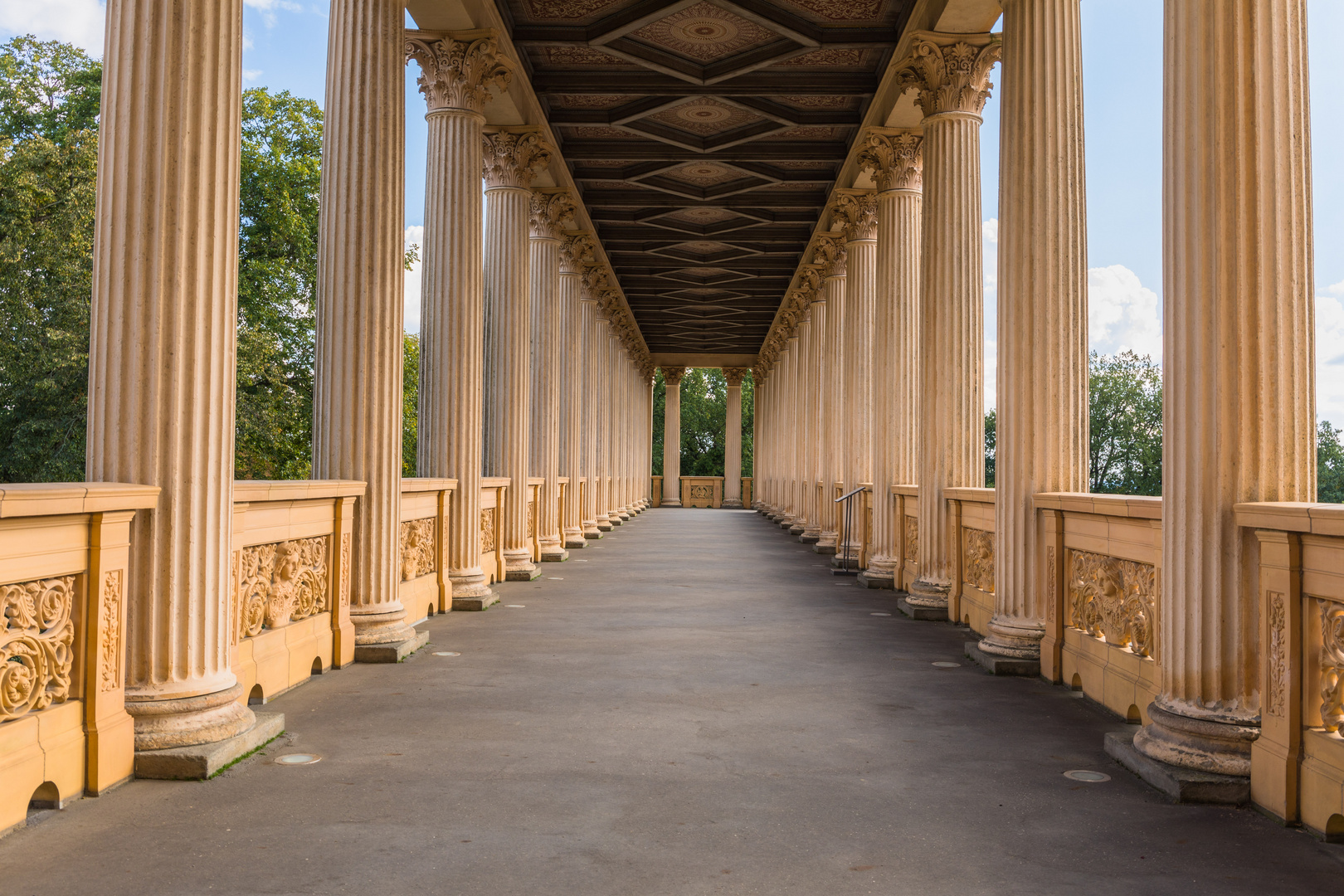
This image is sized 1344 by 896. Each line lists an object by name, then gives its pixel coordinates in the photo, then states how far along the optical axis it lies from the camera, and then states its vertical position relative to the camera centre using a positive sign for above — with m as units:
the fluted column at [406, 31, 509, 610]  12.20 +1.87
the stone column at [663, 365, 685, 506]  53.22 +1.33
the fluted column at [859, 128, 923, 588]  14.82 +1.90
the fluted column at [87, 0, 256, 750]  5.29 +0.57
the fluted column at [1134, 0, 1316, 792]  5.14 +0.58
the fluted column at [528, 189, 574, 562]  18.91 +2.10
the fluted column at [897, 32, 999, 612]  12.07 +2.07
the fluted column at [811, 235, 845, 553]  22.98 +2.00
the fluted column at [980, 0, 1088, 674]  8.39 +1.24
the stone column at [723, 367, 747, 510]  53.84 +1.20
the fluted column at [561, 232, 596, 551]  23.17 +2.05
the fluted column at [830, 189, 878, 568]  18.83 +2.56
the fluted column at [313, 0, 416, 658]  8.74 +1.35
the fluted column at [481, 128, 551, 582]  15.38 +2.00
